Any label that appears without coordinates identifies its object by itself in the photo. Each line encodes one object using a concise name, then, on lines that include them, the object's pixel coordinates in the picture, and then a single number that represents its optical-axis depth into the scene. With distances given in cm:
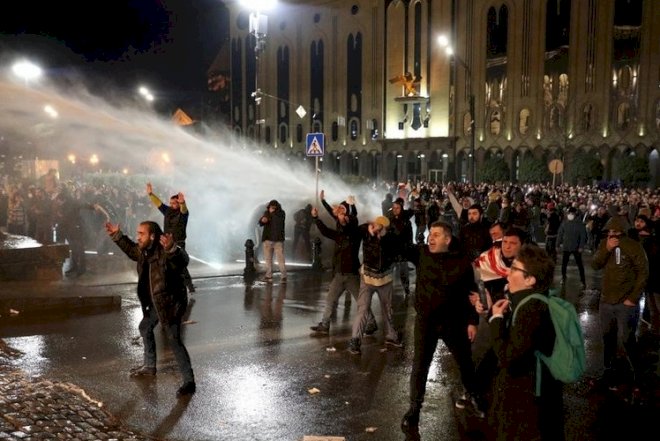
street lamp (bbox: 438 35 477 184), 2275
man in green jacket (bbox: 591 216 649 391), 646
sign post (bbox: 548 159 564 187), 2691
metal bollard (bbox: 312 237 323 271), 1433
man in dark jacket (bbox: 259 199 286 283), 1268
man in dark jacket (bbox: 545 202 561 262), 1638
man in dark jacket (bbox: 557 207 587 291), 1287
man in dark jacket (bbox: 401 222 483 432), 530
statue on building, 5158
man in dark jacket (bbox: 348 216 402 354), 763
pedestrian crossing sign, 1523
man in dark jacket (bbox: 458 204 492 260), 911
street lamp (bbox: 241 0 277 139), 2211
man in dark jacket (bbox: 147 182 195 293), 1069
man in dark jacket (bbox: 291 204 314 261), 1614
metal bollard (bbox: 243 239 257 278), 1338
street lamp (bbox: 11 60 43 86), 2180
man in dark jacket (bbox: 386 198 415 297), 1129
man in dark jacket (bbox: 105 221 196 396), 622
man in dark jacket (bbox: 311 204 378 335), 851
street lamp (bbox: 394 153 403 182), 5512
